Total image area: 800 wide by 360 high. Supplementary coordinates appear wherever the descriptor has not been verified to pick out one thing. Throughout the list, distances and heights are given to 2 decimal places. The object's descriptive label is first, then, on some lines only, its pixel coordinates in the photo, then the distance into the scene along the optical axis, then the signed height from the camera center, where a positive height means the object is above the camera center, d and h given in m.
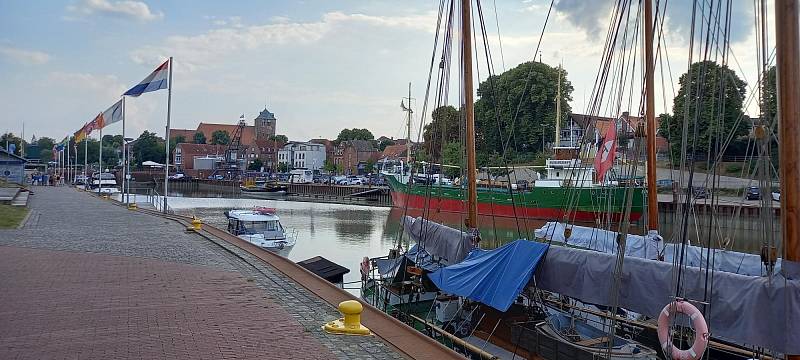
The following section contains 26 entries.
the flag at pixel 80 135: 53.56 +2.66
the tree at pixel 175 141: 164.23 +7.17
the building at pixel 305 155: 145.50 +3.31
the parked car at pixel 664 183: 56.03 -0.75
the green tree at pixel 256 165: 146.75 +0.74
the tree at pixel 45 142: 188.16 +7.09
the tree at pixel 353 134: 156.25 +9.18
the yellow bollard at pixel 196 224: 25.19 -2.39
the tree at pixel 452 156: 78.50 +2.01
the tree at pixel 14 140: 121.09 +5.12
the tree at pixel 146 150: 149.88 +4.08
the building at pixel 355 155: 141.50 +3.43
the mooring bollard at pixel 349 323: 9.38 -2.40
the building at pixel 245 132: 171.50 +10.97
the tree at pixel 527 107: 77.19 +8.70
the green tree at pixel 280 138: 166.27 +8.51
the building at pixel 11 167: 66.31 -0.35
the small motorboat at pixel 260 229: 26.73 -2.84
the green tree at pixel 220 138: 166.38 +8.16
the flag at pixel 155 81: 32.19 +4.55
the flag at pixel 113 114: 42.56 +3.68
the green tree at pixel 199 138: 171.00 +8.20
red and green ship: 45.06 -2.46
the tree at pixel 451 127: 82.48 +6.13
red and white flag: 22.75 +0.72
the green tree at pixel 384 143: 160.86 +7.35
